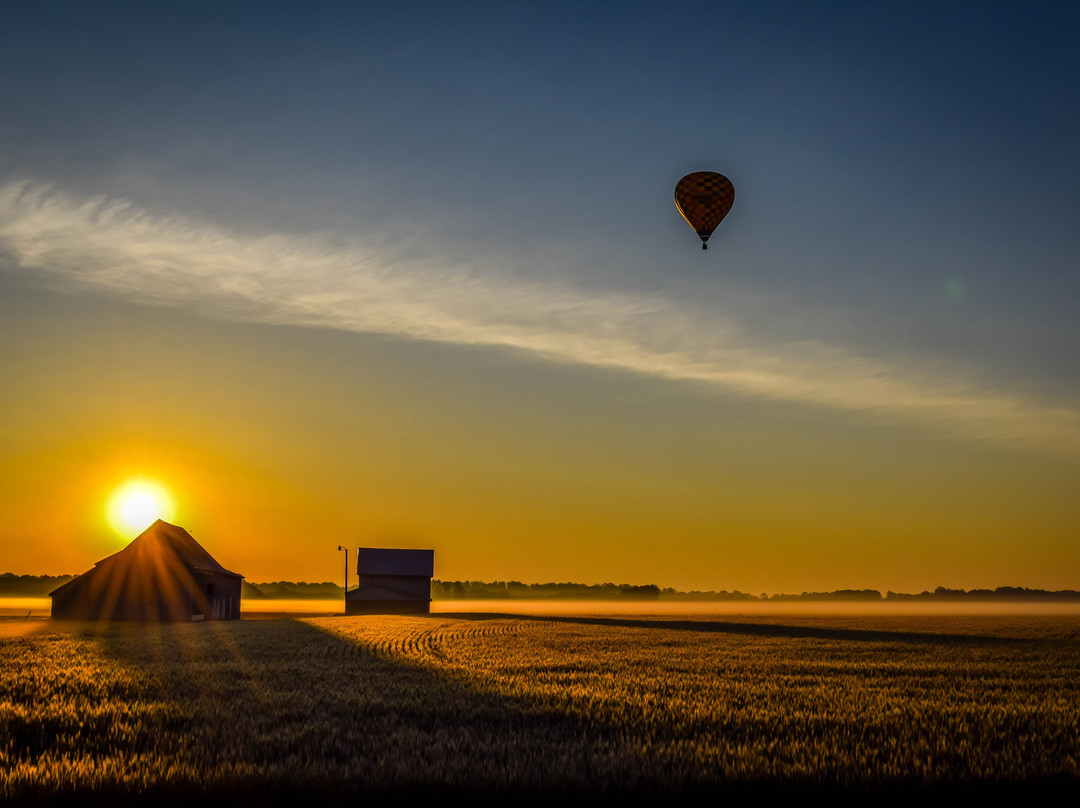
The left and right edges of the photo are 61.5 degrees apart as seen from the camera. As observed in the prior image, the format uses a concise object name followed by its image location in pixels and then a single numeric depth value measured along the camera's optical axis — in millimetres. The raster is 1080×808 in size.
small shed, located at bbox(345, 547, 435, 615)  89500
